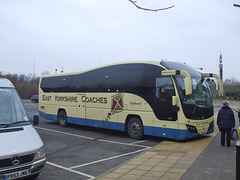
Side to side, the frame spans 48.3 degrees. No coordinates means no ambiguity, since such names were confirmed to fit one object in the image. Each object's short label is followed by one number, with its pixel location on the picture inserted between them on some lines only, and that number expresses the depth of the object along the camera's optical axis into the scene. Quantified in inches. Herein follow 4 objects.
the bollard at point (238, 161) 193.2
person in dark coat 373.4
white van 203.9
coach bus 410.0
